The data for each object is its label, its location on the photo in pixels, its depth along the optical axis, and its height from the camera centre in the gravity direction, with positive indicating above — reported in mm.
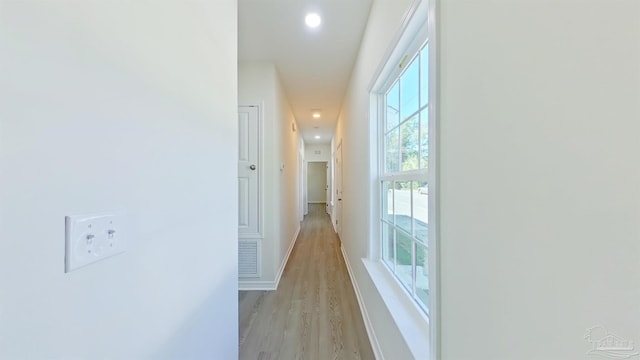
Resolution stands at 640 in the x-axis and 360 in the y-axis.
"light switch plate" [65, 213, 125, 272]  555 -114
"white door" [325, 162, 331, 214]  9661 -253
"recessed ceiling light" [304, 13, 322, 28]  2458 +1439
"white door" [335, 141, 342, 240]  5422 +374
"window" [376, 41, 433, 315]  1422 +65
